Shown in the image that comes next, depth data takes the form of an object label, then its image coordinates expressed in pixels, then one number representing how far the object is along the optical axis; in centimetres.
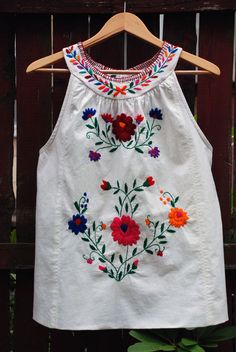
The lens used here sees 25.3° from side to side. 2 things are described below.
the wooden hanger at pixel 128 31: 158
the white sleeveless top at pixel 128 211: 157
